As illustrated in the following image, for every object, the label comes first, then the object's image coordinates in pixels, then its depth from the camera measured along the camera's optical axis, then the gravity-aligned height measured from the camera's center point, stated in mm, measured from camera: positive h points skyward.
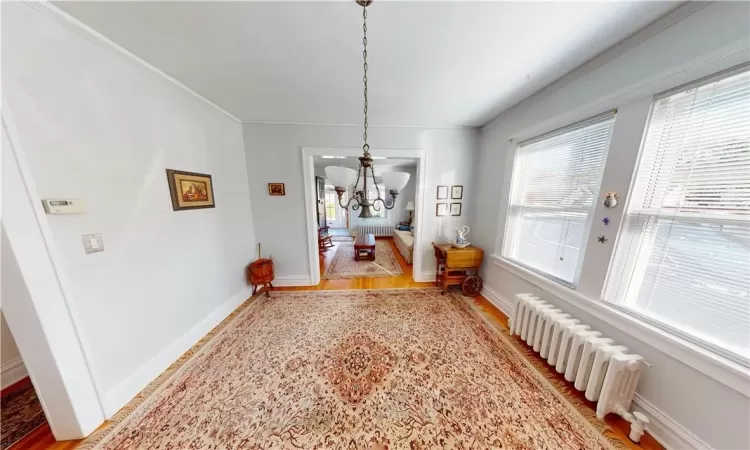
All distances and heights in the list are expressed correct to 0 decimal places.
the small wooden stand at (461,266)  2715 -946
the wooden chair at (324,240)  4949 -1112
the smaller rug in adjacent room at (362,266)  3529 -1339
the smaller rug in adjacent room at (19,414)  1184 -1377
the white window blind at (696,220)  972 -125
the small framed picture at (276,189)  2795 +96
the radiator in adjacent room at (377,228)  6338 -991
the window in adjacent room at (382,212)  6477 -478
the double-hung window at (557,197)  1569 -2
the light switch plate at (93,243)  1227 -289
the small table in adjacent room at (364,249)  4259 -1114
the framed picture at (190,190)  1759 +57
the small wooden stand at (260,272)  2686 -1020
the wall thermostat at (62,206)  1074 -57
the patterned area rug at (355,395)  1191 -1398
